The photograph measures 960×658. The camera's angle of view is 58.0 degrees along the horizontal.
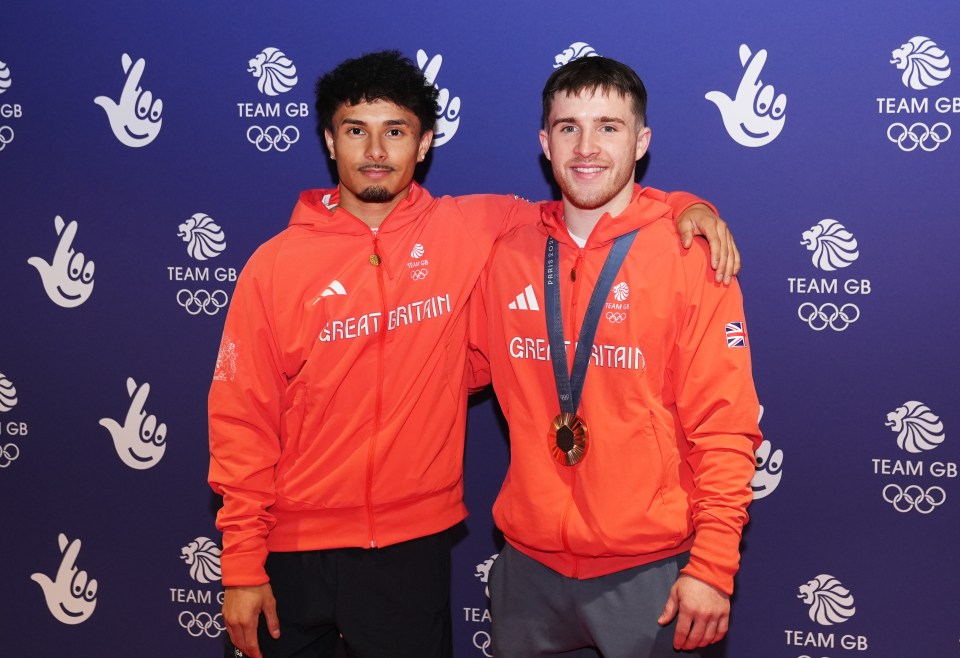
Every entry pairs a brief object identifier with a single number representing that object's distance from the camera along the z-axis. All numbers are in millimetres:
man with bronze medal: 1934
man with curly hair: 2203
